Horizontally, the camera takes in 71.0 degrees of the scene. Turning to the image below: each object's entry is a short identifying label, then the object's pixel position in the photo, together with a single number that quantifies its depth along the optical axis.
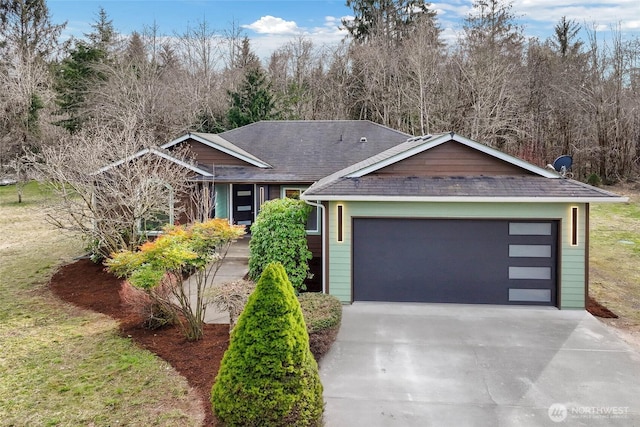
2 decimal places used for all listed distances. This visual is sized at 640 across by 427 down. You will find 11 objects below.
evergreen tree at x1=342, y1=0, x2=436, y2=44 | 35.28
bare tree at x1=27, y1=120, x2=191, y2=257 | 11.02
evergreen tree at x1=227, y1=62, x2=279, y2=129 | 27.69
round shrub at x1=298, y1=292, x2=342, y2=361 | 6.91
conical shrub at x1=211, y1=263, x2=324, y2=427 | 4.61
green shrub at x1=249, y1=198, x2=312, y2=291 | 10.34
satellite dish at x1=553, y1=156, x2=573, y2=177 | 11.18
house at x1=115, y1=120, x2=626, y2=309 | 9.35
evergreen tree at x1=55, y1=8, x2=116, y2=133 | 29.72
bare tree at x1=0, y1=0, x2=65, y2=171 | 29.12
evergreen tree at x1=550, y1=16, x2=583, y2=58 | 32.72
